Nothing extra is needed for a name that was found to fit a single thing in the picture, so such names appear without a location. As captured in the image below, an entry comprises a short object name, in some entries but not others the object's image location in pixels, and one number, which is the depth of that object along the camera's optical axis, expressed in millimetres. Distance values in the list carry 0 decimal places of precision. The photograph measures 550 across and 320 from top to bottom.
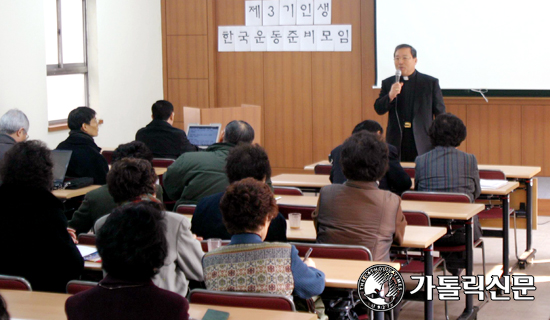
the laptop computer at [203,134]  7188
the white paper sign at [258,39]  8938
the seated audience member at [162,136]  6461
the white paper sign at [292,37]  8781
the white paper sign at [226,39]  9094
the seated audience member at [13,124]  5383
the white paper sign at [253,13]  8898
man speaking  6188
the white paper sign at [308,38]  8734
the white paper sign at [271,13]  8805
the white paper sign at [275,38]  8852
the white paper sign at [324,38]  8680
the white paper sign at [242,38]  9016
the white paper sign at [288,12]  8742
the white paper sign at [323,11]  8648
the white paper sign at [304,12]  8695
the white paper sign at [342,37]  8609
